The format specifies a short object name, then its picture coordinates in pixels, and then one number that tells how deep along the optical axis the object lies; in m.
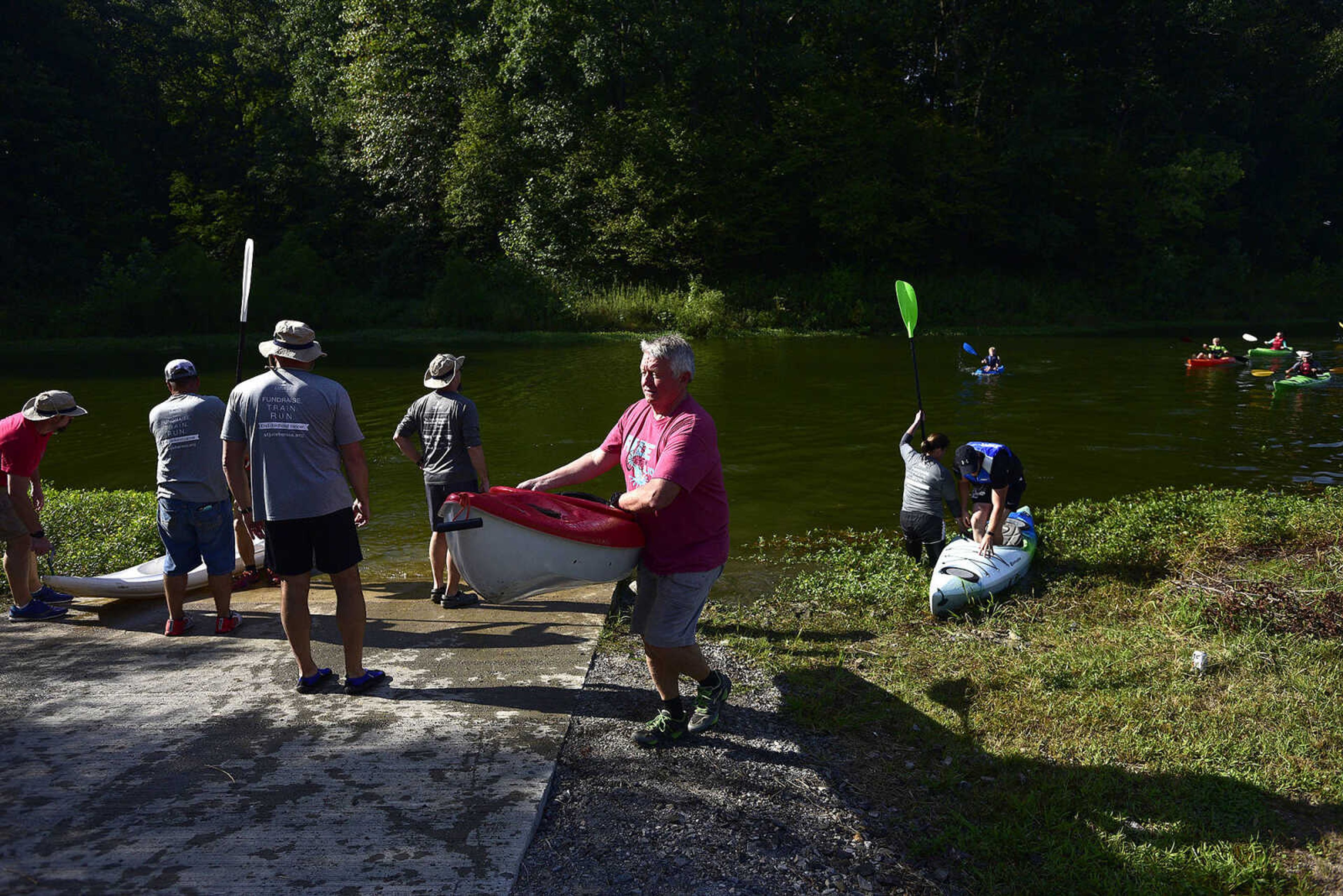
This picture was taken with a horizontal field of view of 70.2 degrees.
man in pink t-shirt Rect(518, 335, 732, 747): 3.99
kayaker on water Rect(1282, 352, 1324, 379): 20.70
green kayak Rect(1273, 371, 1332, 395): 20.31
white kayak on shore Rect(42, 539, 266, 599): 6.46
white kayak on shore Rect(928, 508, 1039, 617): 6.66
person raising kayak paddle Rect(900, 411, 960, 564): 7.98
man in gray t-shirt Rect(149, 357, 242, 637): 5.76
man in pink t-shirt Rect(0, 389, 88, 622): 5.98
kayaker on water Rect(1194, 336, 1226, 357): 24.30
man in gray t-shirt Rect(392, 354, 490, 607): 6.47
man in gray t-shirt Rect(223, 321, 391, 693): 4.49
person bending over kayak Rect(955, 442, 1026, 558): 7.35
